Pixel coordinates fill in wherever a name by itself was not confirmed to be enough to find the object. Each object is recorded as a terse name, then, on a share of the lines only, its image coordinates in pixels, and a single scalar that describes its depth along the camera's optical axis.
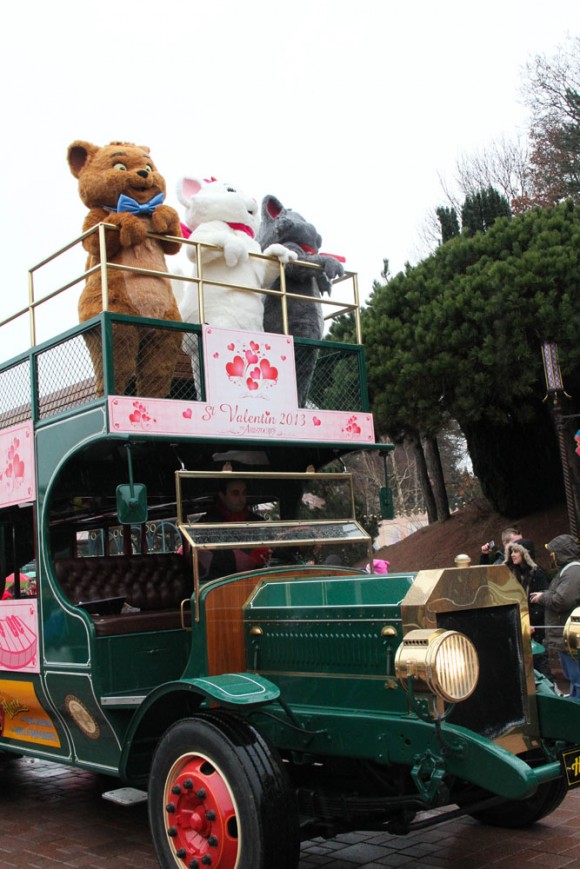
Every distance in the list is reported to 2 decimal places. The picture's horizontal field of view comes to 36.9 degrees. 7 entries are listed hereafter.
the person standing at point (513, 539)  9.02
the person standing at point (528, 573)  8.39
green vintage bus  3.74
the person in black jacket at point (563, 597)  7.02
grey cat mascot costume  6.54
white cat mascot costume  5.96
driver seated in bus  4.93
